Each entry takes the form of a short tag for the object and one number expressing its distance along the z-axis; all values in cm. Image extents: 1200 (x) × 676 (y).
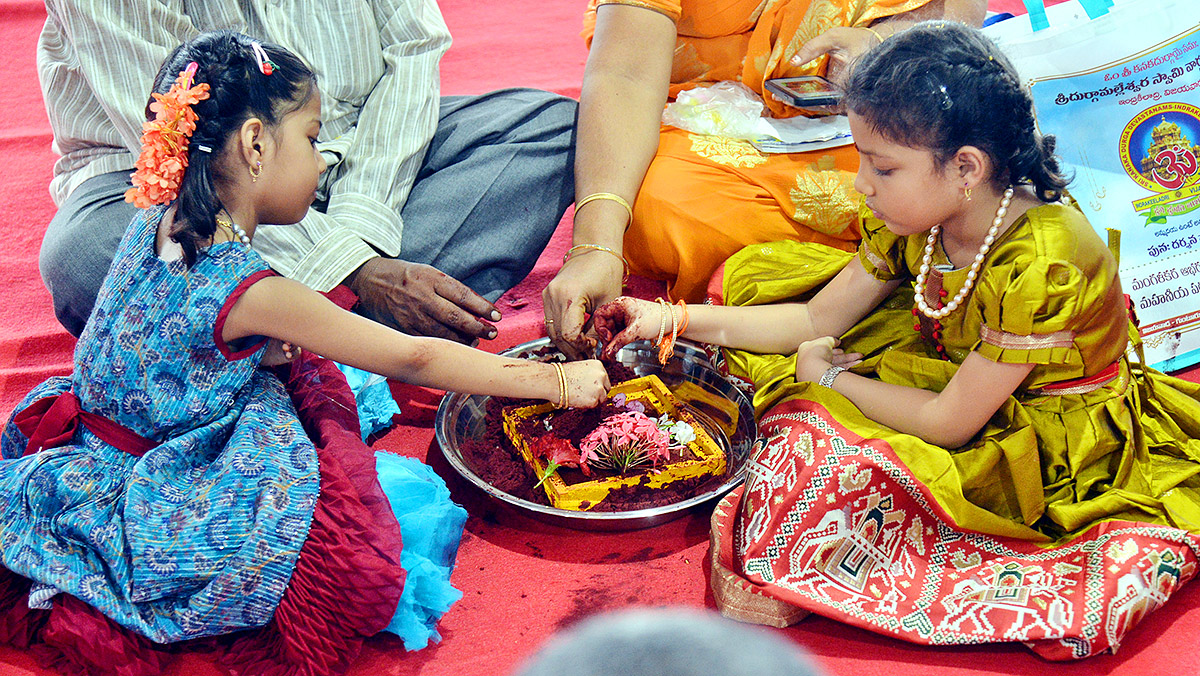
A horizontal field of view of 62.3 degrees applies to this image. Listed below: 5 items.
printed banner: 243
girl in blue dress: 174
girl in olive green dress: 174
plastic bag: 275
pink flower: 207
